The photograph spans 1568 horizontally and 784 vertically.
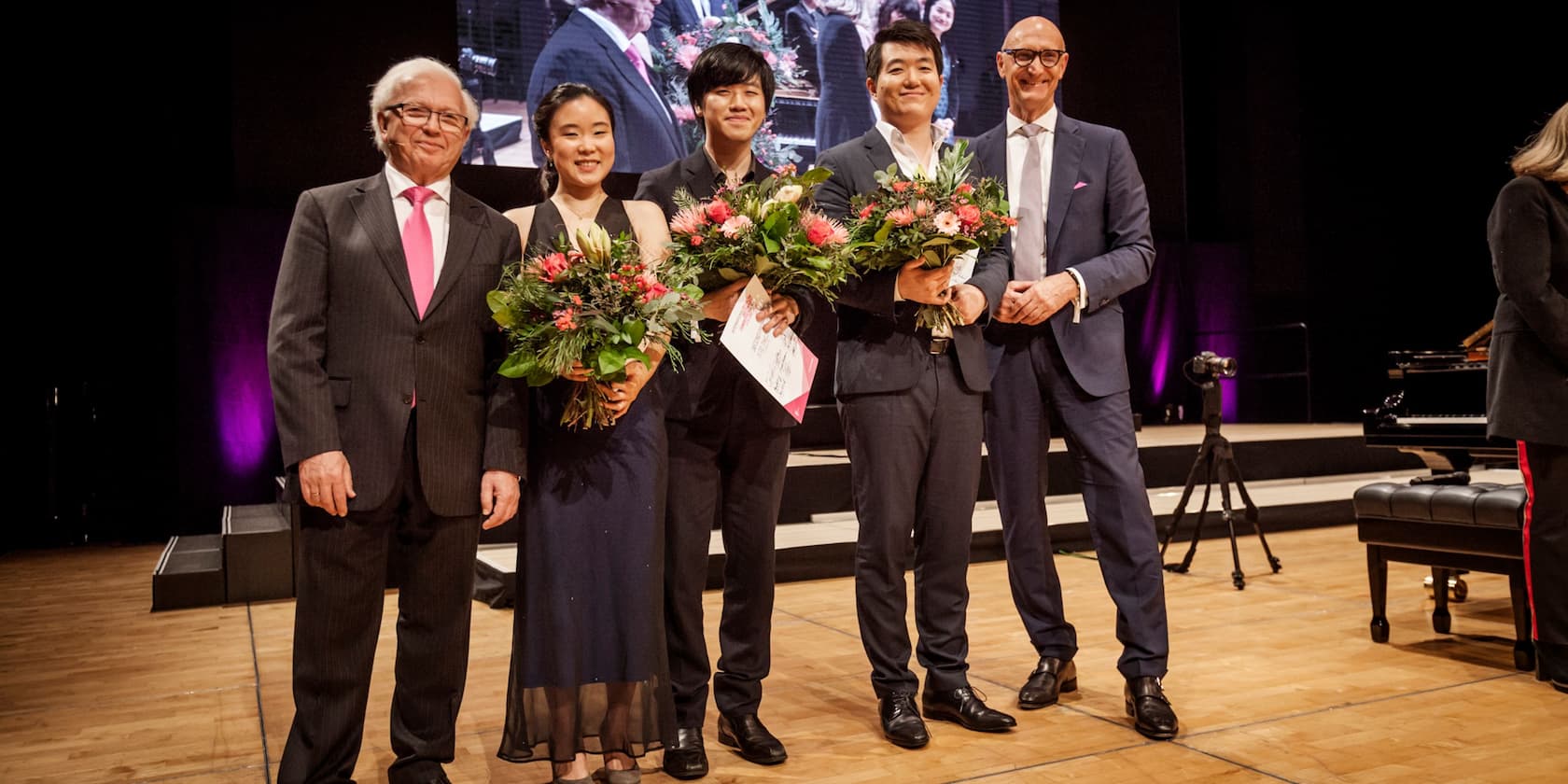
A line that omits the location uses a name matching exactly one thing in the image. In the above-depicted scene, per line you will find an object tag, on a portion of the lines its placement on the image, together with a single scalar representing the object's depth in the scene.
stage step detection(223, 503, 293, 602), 5.29
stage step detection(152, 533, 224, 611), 5.17
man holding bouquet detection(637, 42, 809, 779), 2.53
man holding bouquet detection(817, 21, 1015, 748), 2.70
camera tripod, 5.11
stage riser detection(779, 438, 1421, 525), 6.61
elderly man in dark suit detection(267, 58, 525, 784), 2.20
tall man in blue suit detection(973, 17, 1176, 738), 2.82
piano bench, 3.32
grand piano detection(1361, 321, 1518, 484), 4.29
